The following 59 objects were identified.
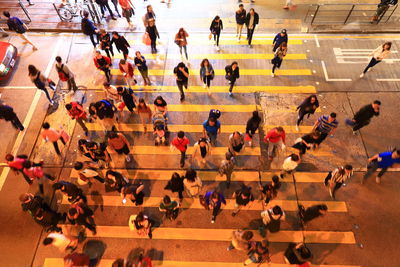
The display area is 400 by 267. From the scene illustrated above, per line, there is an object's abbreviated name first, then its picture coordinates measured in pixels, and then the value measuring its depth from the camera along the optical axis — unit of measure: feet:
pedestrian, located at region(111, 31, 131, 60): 34.12
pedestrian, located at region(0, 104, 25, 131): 29.40
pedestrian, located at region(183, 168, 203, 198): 22.91
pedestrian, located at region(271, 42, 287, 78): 33.17
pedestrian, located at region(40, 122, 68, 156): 26.63
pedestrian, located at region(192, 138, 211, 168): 25.03
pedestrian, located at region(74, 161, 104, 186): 24.06
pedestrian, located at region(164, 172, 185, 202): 23.09
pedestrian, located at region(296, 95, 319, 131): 27.55
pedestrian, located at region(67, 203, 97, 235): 21.89
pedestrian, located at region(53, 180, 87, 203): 22.63
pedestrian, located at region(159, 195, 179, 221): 22.39
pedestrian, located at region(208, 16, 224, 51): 36.57
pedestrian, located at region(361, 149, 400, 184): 24.06
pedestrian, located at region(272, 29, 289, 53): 33.57
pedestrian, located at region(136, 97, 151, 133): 27.53
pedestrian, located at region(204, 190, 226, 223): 22.40
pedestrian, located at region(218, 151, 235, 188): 24.13
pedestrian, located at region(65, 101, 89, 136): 27.89
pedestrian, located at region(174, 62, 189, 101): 30.81
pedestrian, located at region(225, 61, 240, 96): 30.89
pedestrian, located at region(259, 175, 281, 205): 23.13
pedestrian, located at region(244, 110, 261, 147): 26.19
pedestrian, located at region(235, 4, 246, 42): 37.70
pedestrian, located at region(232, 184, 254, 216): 22.18
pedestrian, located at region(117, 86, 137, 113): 29.09
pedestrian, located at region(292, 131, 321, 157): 25.51
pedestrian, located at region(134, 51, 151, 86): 32.13
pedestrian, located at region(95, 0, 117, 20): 42.98
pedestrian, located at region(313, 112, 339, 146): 26.35
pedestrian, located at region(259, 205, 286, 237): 21.58
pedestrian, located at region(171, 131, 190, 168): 25.48
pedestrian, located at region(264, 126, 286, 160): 25.61
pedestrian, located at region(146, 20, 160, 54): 36.11
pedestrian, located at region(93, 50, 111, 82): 32.76
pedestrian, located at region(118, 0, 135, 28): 40.93
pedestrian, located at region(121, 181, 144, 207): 23.11
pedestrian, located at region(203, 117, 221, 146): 26.07
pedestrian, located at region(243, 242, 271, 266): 20.02
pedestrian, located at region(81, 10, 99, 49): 37.48
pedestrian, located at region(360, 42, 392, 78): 31.24
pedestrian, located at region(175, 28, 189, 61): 35.25
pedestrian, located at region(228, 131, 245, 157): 25.82
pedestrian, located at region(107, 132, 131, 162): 25.05
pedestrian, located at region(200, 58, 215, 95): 30.99
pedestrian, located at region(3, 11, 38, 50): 37.85
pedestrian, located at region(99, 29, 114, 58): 35.40
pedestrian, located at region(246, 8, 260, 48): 37.24
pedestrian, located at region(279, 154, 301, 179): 24.57
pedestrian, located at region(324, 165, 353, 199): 23.59
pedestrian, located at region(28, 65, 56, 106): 31.04
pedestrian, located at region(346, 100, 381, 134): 27.02
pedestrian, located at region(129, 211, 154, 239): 21.71
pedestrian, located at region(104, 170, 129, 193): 24.35
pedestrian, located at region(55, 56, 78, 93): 32.02
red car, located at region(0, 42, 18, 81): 37.35
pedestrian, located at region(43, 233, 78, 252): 20.53
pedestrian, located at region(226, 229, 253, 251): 19.99
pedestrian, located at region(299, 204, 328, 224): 21.97
